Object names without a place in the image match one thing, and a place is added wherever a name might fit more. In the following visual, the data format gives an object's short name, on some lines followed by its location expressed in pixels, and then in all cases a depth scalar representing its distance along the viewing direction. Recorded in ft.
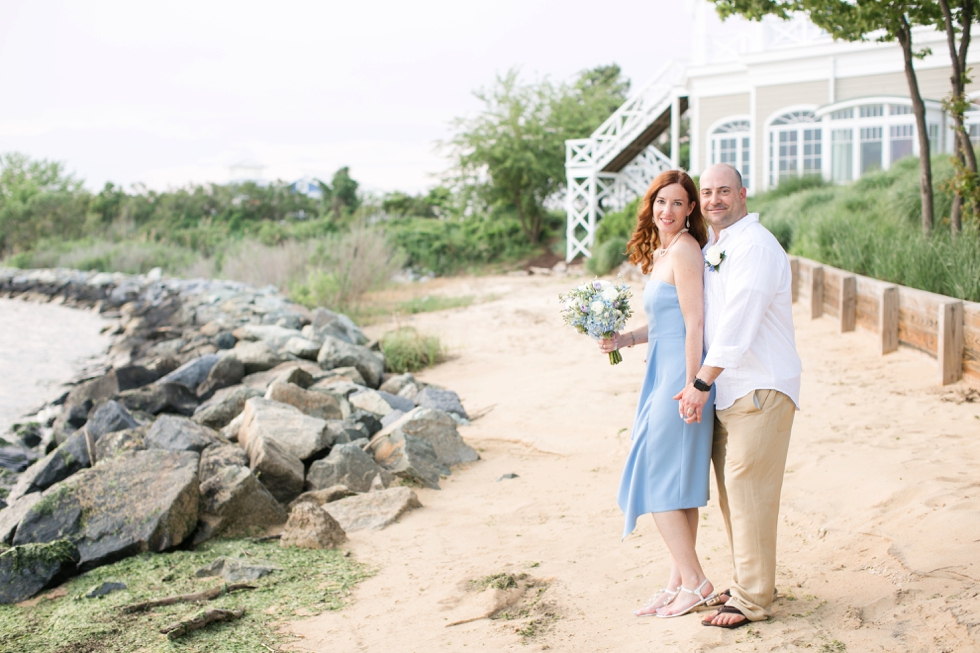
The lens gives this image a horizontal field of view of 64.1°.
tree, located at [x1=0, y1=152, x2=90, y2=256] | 122.31
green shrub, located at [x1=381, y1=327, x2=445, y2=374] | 35.78
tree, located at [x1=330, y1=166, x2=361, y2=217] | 138.51
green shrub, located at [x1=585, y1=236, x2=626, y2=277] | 64.80
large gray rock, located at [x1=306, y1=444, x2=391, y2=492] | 19.33
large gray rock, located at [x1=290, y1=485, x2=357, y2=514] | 18.34
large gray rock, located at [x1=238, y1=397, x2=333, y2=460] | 20.02
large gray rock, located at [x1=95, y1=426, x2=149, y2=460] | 19.40
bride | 11.02
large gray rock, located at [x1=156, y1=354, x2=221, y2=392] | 29.94
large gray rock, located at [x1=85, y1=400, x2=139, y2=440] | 21.59
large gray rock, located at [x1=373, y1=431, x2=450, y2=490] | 19.92
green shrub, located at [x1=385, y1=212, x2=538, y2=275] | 88.28
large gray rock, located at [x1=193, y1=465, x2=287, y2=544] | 16.74
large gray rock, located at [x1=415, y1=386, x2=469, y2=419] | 26.63
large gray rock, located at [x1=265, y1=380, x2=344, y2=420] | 23.76
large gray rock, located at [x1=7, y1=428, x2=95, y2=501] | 19.42
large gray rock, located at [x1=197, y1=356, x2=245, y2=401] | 29.58
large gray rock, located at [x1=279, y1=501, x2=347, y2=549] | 15.81
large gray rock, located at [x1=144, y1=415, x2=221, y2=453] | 19.38
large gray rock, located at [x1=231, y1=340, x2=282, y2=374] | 31.40
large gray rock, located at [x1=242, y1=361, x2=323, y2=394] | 28.05
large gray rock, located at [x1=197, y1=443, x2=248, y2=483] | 18.01
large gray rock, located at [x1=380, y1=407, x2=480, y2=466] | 21.89
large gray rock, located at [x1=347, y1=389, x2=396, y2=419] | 25.67
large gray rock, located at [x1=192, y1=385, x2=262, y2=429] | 24.45
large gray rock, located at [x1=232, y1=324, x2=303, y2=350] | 36.76
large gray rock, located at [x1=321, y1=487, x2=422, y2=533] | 17.10
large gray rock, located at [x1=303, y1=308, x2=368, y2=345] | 38.47
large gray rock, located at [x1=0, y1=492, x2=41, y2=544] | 15.51
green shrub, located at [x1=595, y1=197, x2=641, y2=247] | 68.90
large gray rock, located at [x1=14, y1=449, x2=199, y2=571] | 15.20
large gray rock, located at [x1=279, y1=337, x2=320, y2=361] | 34.27
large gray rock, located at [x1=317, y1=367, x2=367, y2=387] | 29.55
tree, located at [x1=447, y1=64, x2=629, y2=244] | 94.32
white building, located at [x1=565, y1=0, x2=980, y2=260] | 59.36
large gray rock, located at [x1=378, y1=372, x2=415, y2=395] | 30.07
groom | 10.09
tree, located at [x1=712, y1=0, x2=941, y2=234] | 26.35
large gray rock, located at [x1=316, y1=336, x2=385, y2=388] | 31.86
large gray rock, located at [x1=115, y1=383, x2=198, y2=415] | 27.37
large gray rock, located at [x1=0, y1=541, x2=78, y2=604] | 13.88
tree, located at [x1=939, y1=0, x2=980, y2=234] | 25.00
